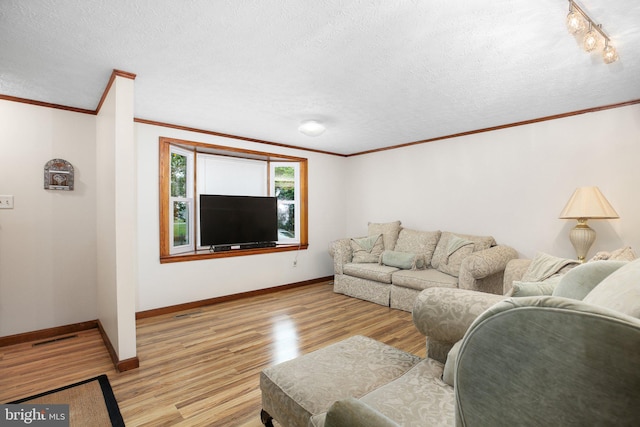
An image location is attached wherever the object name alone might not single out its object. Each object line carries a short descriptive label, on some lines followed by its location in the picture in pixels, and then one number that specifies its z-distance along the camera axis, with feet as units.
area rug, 6.14
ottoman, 4.35
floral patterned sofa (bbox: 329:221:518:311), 11.53
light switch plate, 9.68
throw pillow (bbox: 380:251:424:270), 13.69
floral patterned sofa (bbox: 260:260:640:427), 1.42
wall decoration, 10.32
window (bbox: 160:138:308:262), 12.84
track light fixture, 5.18
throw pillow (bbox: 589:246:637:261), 7.65
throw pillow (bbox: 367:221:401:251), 15.97
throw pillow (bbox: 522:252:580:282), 8.75
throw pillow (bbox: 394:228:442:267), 14.30
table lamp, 9.79
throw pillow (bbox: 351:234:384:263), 15.60
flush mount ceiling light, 11.55
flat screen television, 14.21
